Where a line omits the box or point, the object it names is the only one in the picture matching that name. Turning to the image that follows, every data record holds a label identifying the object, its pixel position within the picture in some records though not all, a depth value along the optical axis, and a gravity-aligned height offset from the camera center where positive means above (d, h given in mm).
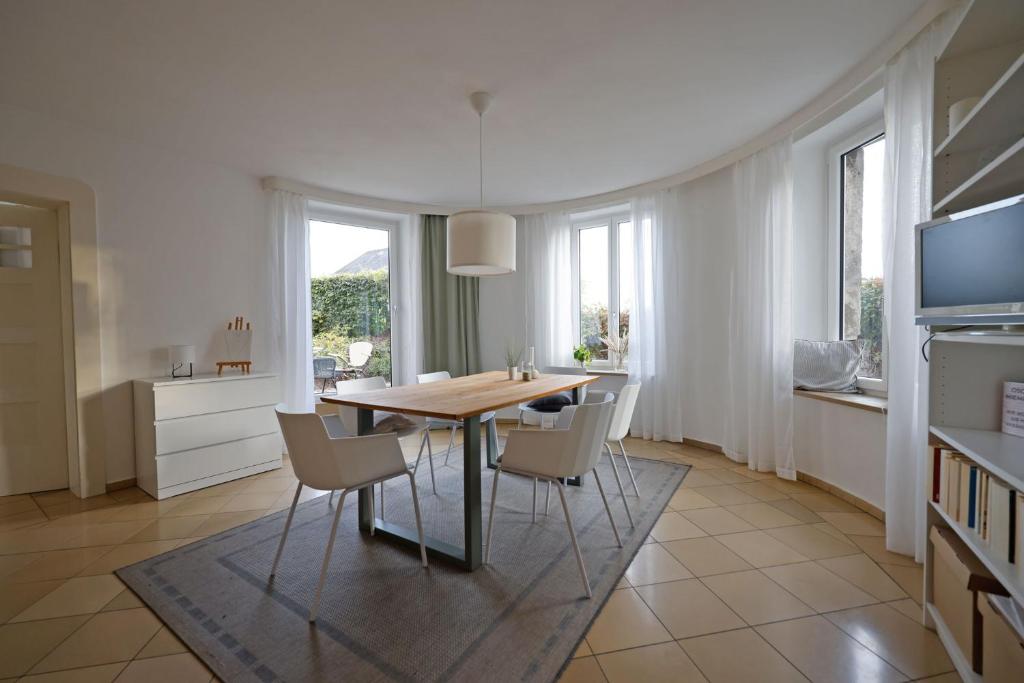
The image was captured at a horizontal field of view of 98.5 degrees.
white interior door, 3074 -162
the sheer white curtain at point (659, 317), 4312 +119
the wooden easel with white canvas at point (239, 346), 3717 -117
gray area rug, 1522 -1139
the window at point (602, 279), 5012 +576
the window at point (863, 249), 2947 +545
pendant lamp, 2658 +568
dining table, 2053 -361
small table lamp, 3283 -167
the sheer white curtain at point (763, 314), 3234 +104
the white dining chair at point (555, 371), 3381 -372
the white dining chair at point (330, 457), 1756 -525
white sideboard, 3076 -740
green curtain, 5246 +209
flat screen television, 1239 +186
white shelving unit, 1397 +469
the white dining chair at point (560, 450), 1921 -538
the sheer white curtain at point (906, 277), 2049 +243
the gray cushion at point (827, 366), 3055 -274
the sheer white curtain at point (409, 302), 5160 +336
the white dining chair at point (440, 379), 3366 -410
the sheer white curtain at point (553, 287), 5121 +493
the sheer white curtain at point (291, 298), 4117 +316
